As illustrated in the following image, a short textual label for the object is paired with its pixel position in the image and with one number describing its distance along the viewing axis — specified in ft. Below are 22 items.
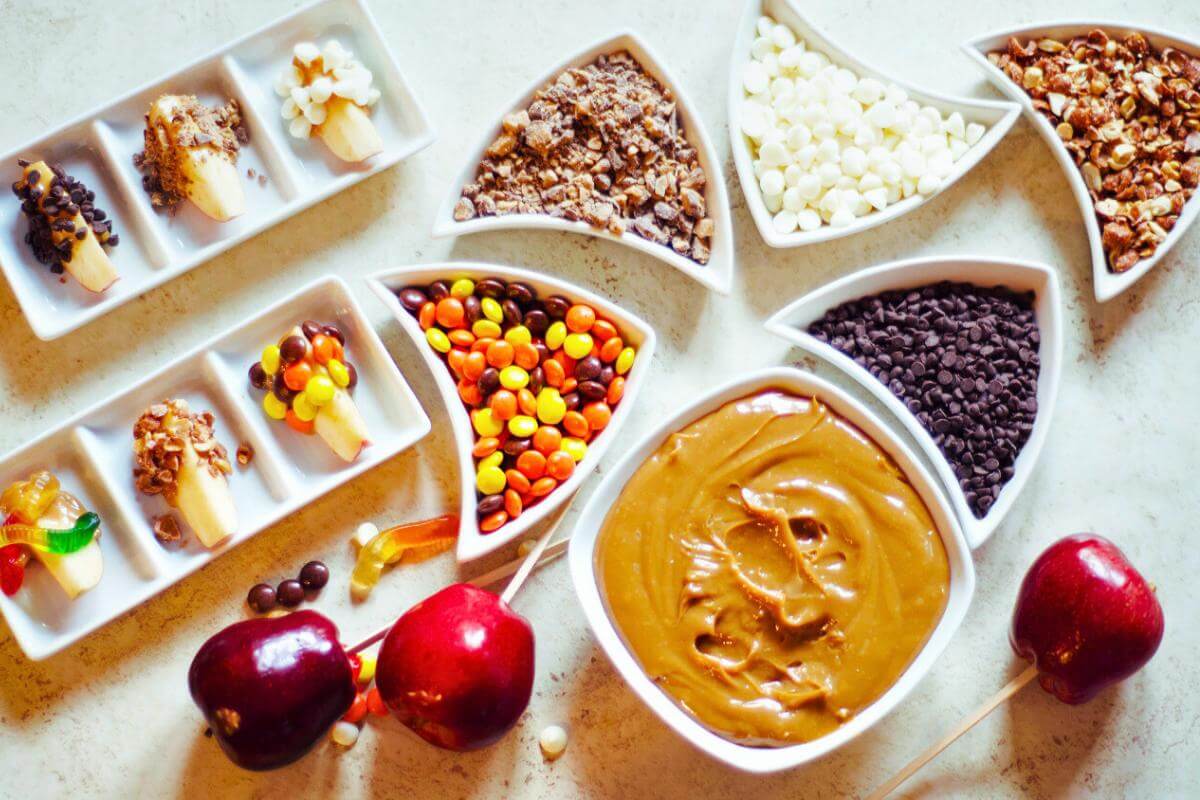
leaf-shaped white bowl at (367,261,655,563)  3.02
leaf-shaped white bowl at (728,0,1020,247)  3.07
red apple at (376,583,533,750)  2.92
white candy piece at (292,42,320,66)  3.05
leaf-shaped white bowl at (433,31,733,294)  3.06
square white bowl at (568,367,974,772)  2.92
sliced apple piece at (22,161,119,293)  3.04
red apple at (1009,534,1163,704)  2.95
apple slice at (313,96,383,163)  3.07
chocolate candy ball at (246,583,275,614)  3.11
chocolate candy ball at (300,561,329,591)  3.12
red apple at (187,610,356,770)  2.94
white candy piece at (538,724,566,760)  3.12
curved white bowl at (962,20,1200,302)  3.07
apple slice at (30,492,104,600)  3.02
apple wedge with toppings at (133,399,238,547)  3.03
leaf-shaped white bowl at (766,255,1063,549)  3.01
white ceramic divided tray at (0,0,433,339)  3.07
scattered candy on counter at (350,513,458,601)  3.12
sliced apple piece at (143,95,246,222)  3.05
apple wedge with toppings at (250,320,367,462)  3.03
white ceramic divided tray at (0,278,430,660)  3.05
